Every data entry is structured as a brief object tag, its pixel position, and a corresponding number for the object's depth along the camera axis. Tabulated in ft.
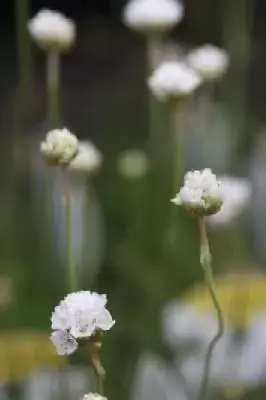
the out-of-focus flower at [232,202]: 2.07
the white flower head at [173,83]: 2.04
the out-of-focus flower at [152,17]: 2.38
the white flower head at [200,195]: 1.67
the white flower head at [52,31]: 2.22
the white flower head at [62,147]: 1.80
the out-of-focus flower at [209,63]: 2.31
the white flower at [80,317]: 1.56
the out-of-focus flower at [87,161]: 2.14
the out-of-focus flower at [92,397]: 1.49
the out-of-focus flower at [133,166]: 2.34
